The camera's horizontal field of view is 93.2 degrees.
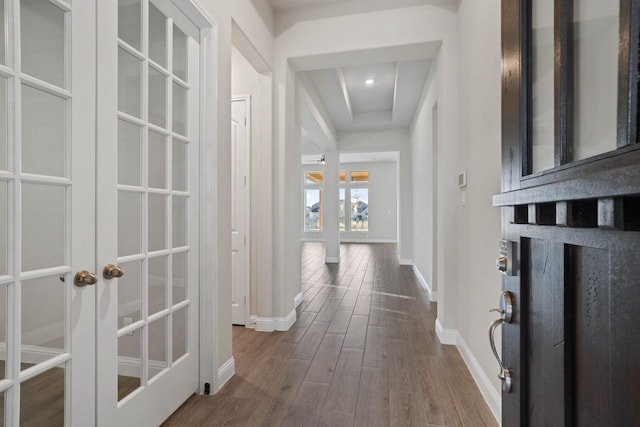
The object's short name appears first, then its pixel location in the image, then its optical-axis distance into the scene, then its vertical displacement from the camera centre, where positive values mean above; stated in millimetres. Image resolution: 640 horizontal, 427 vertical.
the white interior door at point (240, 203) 3059 +122
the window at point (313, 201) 11673 +533
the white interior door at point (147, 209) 1310 +33
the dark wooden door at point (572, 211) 434 +9
